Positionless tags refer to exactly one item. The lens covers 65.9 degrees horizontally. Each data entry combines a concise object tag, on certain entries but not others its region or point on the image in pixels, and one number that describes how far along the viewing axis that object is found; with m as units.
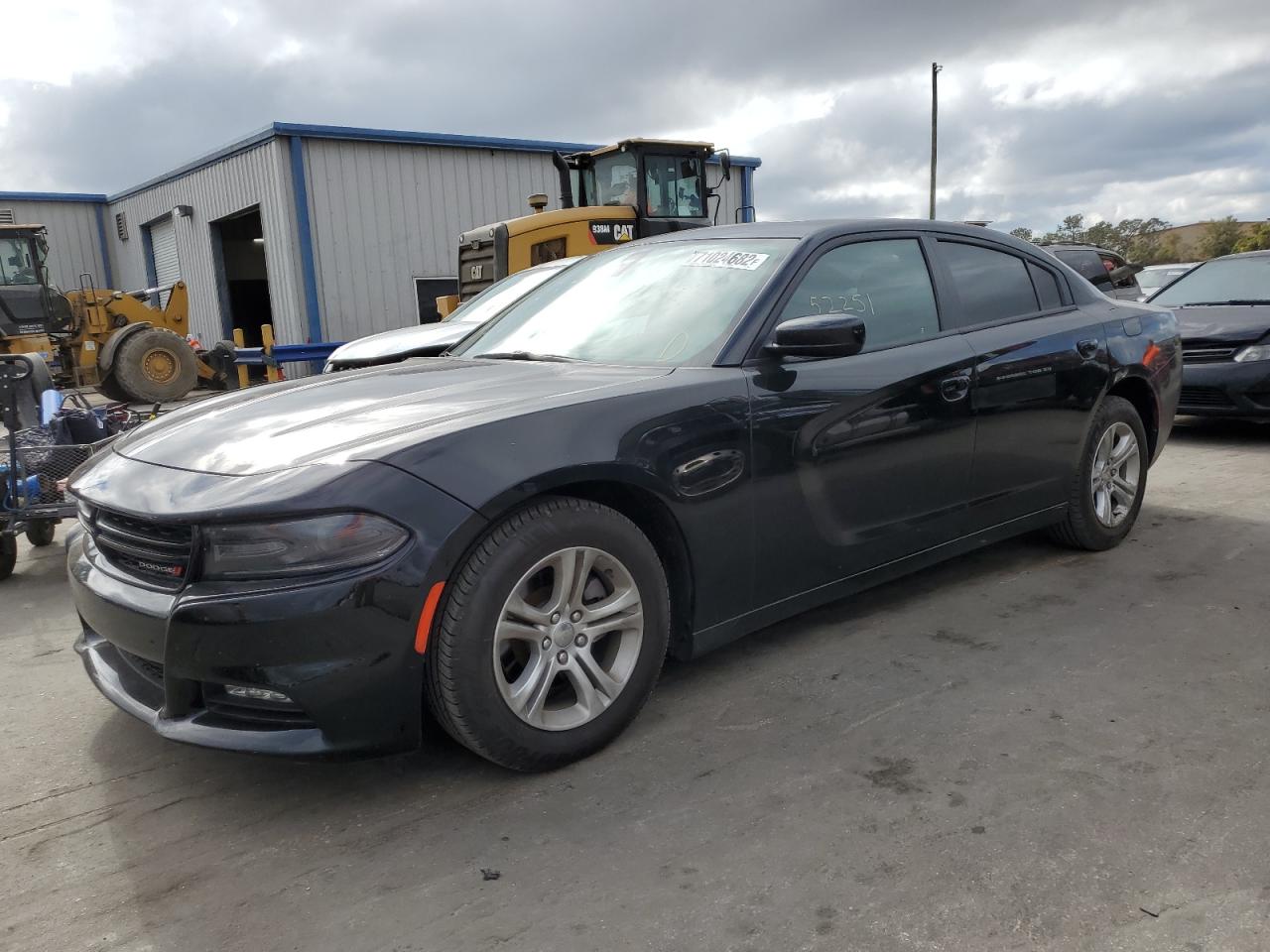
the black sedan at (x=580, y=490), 2.34
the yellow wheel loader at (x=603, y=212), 11.62
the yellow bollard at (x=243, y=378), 12.43
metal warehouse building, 17.75
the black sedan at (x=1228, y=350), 7.37
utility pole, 35.16
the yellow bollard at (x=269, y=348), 11.86
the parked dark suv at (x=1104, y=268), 12.00
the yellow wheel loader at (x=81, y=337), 16.05
